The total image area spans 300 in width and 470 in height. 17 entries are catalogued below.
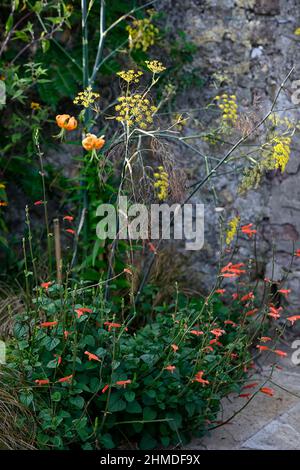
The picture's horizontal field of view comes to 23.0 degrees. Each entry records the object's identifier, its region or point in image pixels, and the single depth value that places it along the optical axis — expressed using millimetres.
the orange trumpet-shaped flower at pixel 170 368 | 2809
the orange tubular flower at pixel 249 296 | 3274
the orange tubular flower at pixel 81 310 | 2836
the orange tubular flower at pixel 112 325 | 2820
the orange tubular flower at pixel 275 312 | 3093
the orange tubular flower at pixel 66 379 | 2760
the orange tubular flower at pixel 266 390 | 3023
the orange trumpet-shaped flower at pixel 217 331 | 2946
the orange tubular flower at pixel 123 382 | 2750
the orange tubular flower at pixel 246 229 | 3235
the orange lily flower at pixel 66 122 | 2957
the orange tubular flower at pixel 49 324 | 2812
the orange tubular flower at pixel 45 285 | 2988
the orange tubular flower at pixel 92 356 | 2713
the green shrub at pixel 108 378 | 2836
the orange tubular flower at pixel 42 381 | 2766
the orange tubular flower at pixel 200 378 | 2873
